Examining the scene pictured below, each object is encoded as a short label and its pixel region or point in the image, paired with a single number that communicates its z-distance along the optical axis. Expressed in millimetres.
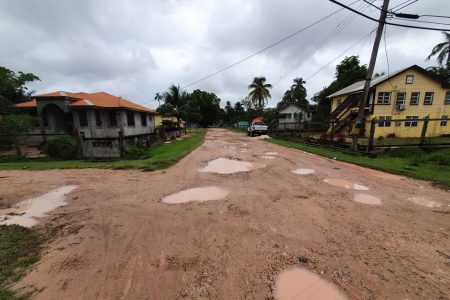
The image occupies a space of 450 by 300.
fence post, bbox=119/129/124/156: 13147
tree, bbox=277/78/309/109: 54553
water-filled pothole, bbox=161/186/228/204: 5398
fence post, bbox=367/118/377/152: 10371
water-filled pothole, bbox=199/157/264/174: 8422
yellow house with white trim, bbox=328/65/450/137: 20031
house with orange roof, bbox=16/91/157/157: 17297
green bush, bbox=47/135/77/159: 12735
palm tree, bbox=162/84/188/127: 31062
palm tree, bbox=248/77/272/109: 39594
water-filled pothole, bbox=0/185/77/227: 4402
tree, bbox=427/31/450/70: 28744
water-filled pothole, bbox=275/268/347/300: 2438
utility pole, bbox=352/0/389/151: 9646
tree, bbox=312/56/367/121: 33438
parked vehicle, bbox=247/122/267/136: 27266
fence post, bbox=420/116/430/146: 10669
